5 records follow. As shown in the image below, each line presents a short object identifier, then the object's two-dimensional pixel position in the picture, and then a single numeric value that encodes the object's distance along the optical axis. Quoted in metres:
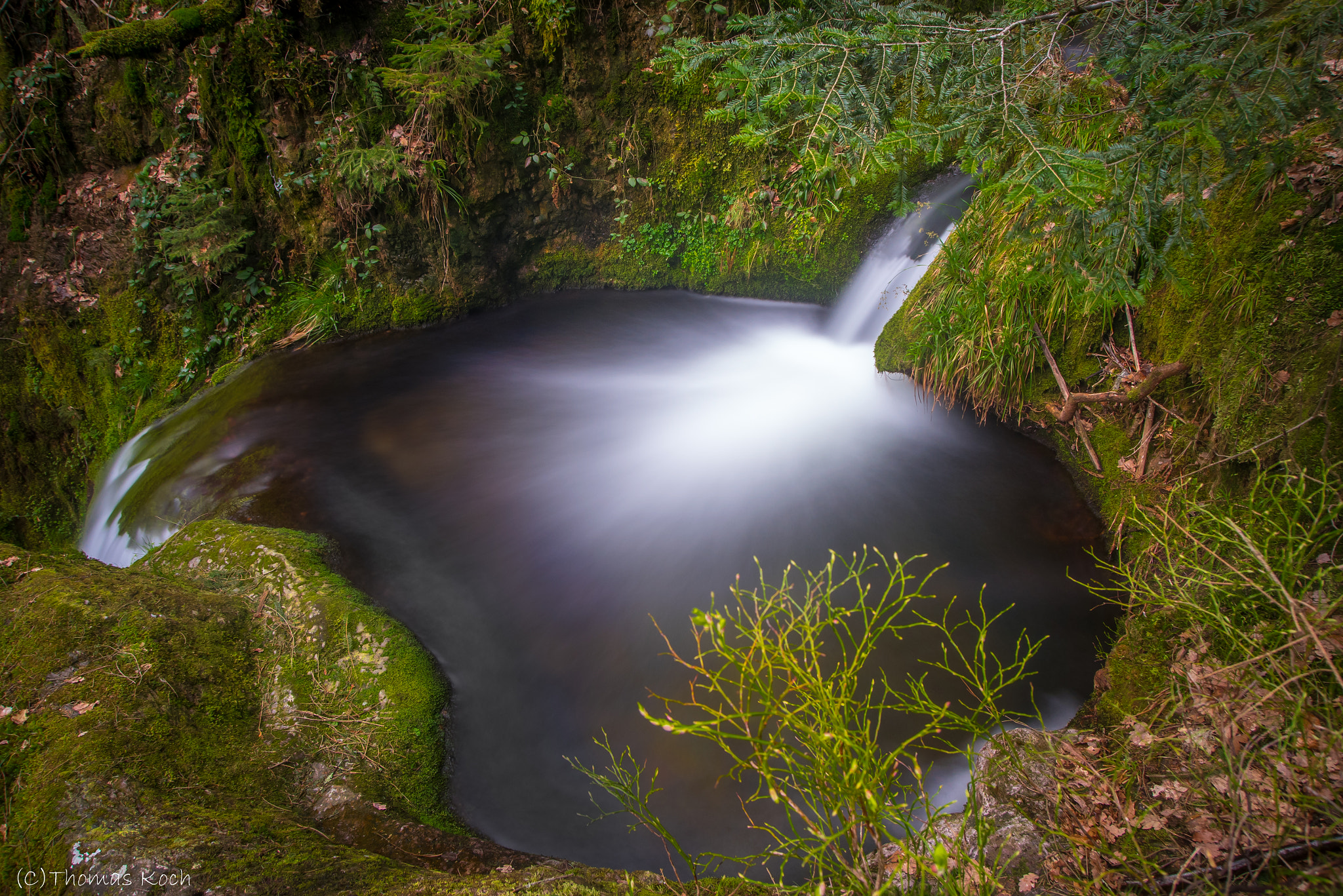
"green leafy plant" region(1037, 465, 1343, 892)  1.45
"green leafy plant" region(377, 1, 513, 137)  5.31
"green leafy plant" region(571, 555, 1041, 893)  1.27
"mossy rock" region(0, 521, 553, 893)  1.83
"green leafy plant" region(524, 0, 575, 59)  5.81
